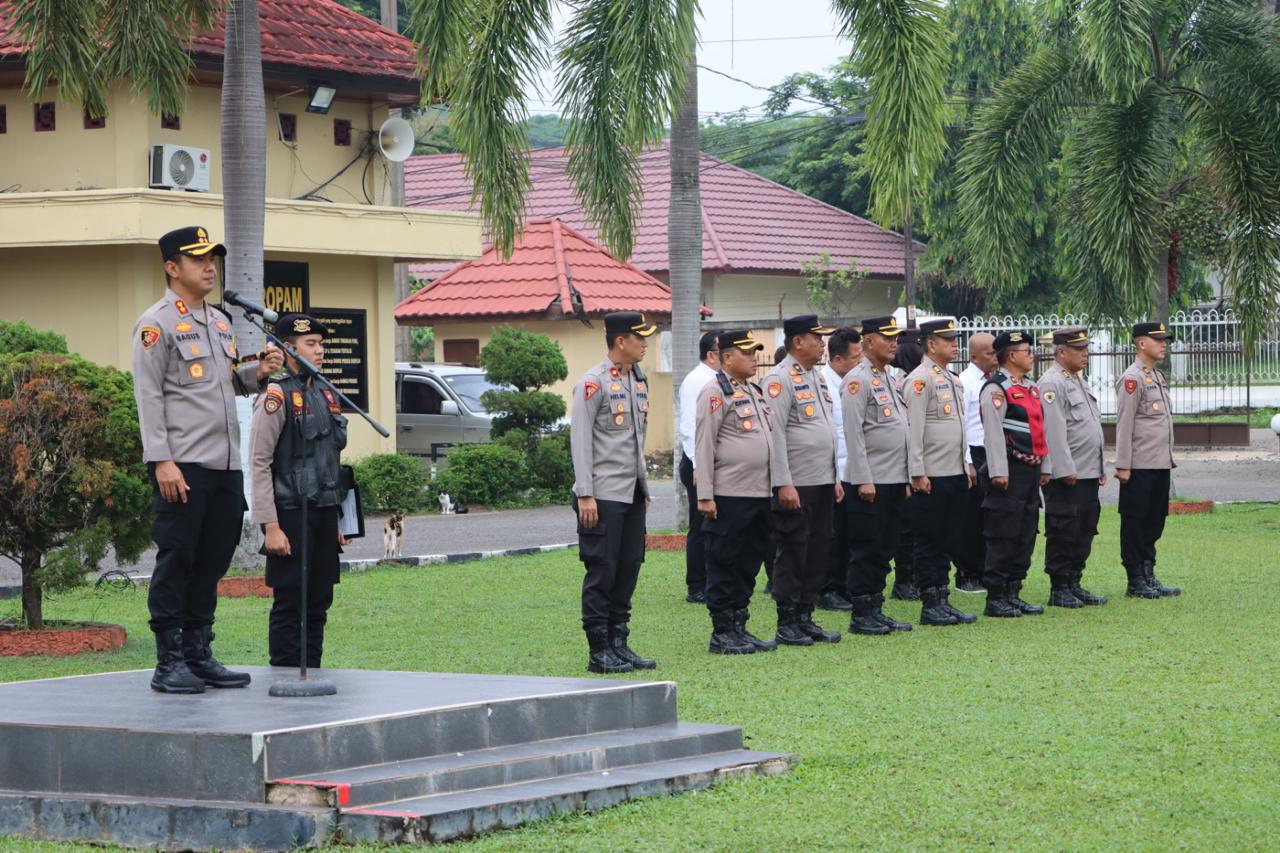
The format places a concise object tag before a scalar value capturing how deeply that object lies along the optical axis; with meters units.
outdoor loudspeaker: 25.23
